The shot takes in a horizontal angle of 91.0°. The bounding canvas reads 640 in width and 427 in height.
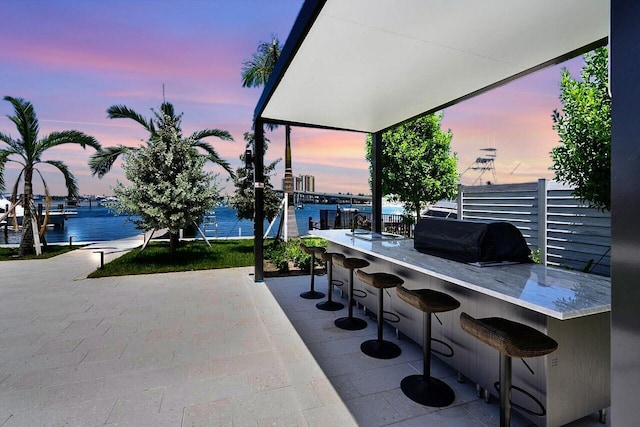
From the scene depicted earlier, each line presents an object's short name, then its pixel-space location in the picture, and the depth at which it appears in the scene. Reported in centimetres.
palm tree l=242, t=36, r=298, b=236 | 1209
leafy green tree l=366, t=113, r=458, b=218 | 971
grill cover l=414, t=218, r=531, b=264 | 253
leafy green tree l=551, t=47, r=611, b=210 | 324
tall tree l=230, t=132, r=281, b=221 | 1009
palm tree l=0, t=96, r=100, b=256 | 821
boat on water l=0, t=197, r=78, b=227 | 884
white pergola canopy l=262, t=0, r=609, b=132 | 226
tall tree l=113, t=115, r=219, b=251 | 717
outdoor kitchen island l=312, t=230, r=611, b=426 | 177
